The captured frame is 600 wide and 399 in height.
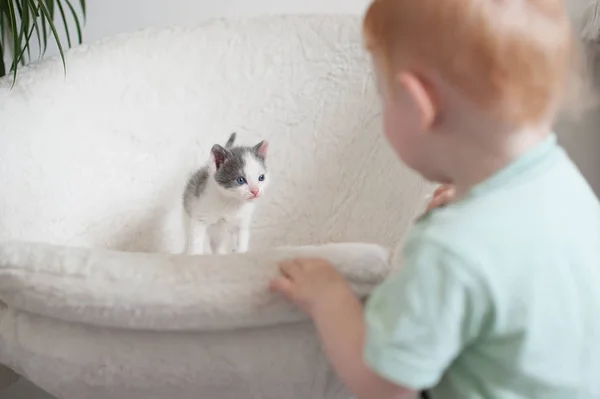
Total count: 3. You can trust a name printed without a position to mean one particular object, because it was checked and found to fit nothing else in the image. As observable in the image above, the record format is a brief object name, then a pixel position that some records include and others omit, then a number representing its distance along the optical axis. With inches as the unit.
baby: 19.7
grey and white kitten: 38.0
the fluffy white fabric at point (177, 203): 23.9
